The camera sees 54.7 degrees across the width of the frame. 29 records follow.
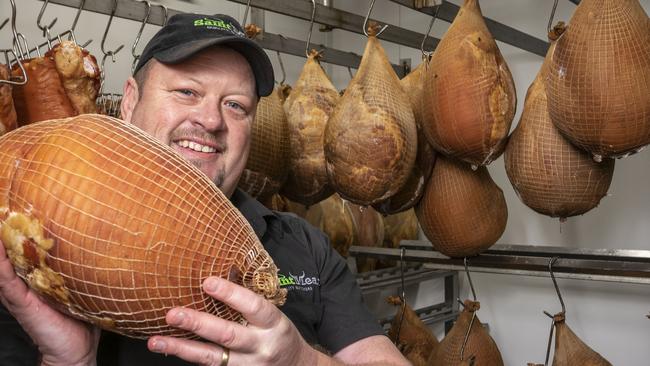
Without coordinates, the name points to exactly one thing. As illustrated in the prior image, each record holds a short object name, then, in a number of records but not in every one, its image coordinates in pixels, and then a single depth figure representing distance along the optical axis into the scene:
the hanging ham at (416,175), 2.28
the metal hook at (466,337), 2.43
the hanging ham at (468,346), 2.45
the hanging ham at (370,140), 1.94
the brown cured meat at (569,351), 2.25
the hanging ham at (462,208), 2.24
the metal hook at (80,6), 1.67
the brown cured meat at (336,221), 3.02
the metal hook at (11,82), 1.22
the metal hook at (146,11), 1.83
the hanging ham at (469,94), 1.92
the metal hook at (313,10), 2.11
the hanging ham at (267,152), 1.95
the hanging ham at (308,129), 2.15
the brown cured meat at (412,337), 2.72
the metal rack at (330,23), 1.82
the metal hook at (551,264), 2.25
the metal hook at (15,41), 1.48
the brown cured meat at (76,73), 1.50
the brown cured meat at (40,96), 1.47
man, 0.83
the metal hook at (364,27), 2.19
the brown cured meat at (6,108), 1.31
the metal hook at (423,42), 2.27
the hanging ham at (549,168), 1.98
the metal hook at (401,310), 2.73
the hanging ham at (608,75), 1.70
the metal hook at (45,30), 1.59
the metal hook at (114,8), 1.75
